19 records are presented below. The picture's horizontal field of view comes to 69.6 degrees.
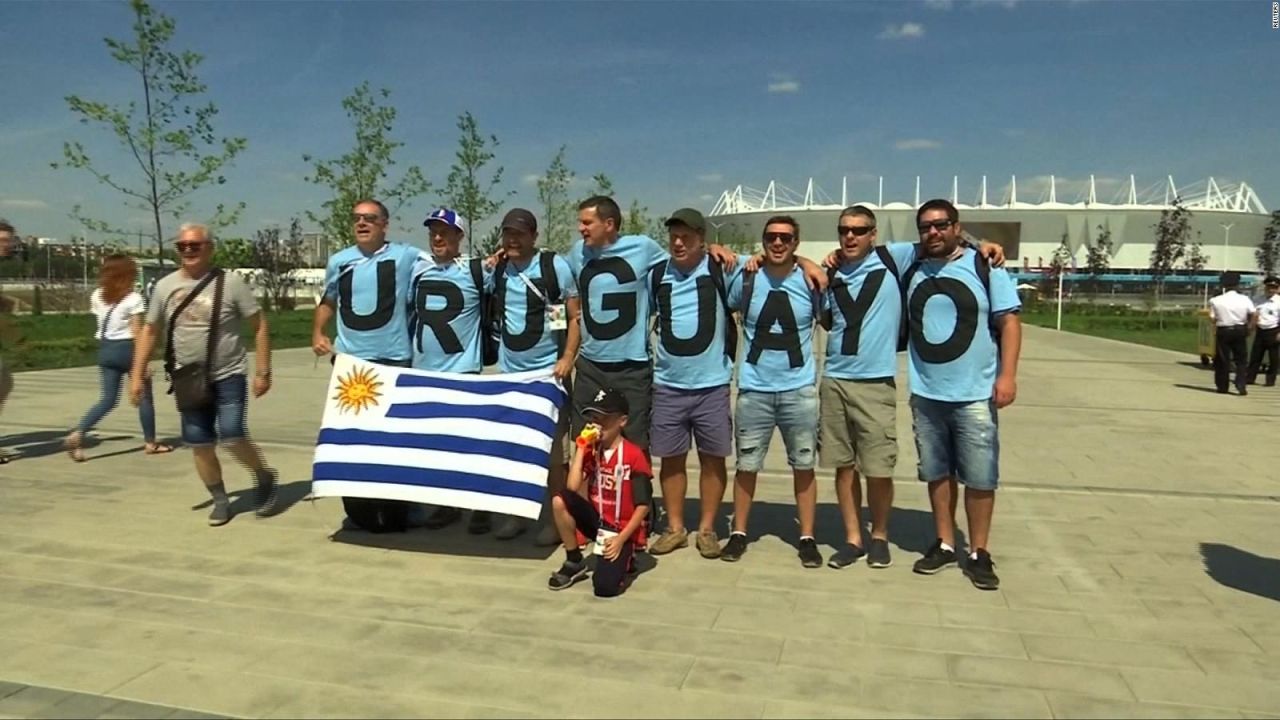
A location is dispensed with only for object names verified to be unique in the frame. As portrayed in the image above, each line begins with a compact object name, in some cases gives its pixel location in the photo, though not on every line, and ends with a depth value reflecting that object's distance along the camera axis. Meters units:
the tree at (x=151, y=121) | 15.73
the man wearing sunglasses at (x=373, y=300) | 5.67
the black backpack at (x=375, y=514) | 5.61
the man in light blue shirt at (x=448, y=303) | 5.64
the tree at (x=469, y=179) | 26.58
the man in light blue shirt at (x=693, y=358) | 5.17
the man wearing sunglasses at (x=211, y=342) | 5.71
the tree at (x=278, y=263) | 44.12
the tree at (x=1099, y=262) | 73.69
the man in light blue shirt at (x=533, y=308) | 5.46
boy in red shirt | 4.63
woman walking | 8.11
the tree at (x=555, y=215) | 30.30
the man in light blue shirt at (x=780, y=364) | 5.08
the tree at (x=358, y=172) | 24.58
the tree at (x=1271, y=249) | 55.28
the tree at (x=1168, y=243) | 58.84
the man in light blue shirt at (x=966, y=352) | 4.78
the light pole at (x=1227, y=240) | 103.25
